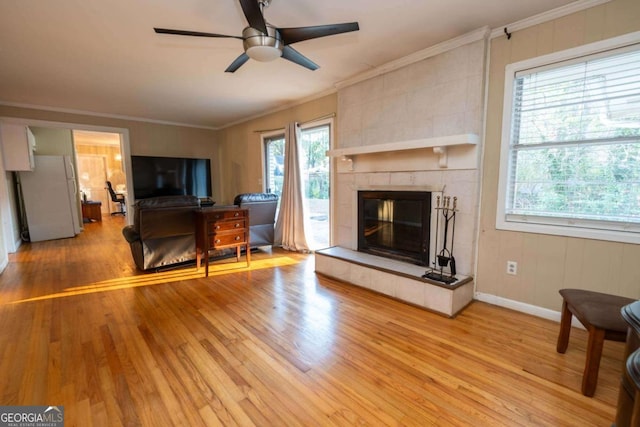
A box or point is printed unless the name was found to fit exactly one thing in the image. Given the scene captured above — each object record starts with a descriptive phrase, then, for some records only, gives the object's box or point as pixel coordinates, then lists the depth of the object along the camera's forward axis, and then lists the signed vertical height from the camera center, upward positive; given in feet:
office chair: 28.63 -1.50
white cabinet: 15.15 +2.08
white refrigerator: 17.41 -0.88
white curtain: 14.96 -0.97
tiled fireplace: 8.43 +1.06
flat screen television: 18.72 +0.48
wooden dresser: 11.56 -2.00
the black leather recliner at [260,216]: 14.01 -1.73
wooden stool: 4.89 -2.49
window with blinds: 6.55 +0.90
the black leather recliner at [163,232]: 11.28 -2.03
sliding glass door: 14.44 +0.10
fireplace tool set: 8.59 -2.02
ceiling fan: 6.10 +3.39
